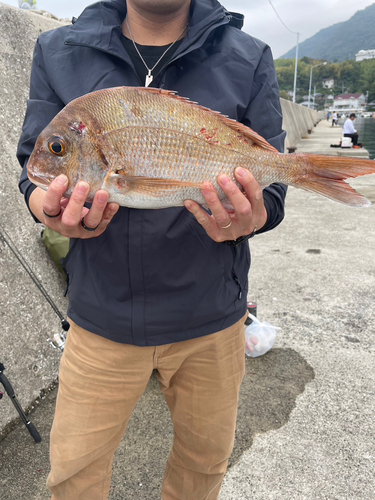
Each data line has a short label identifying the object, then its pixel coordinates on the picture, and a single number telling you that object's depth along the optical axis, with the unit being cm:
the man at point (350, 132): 2146
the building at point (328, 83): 18100
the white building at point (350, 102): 16150
